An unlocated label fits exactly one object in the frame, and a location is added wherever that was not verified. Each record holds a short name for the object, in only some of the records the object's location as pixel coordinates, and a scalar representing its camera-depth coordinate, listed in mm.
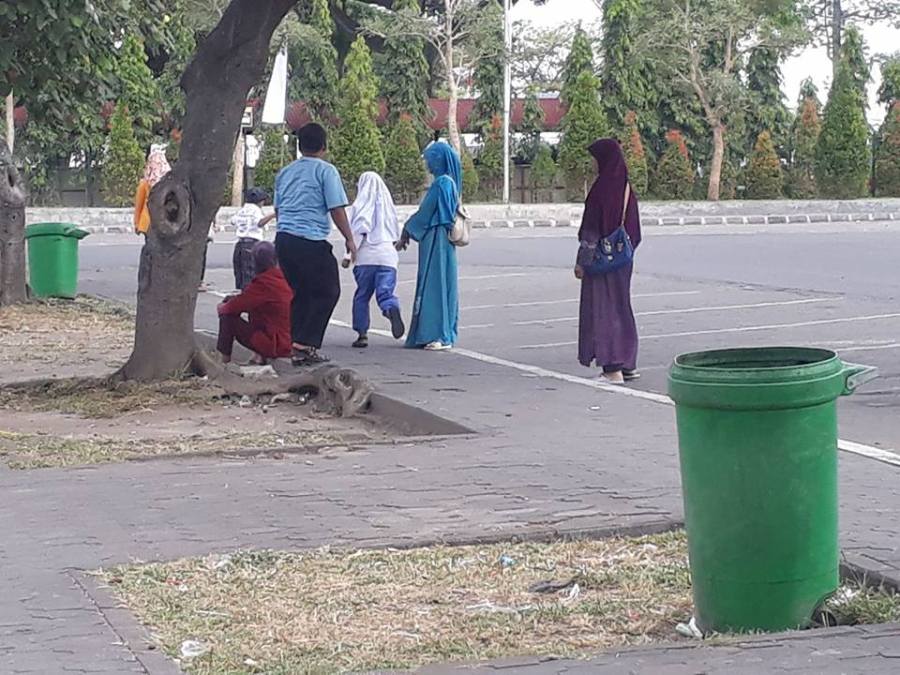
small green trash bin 19094
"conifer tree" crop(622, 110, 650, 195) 46500
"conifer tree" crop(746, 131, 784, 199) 48031
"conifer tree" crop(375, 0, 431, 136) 47062
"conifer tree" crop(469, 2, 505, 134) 46219
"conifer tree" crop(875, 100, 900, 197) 48016
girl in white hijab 13633
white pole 43969
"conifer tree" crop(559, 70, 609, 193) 45969
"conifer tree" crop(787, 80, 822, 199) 48719
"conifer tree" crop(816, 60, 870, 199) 46906
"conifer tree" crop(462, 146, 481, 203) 45284
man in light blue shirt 12352
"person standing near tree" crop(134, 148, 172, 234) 17406
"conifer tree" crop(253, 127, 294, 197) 43962
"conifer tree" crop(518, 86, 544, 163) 49812
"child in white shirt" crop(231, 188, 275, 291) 16980
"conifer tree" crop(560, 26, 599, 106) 47281
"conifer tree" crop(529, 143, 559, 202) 47781
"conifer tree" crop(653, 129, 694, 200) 48031
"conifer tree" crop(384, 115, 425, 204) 45062
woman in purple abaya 11016
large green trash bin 4965
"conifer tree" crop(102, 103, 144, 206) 42469
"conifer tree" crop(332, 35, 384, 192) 44375
